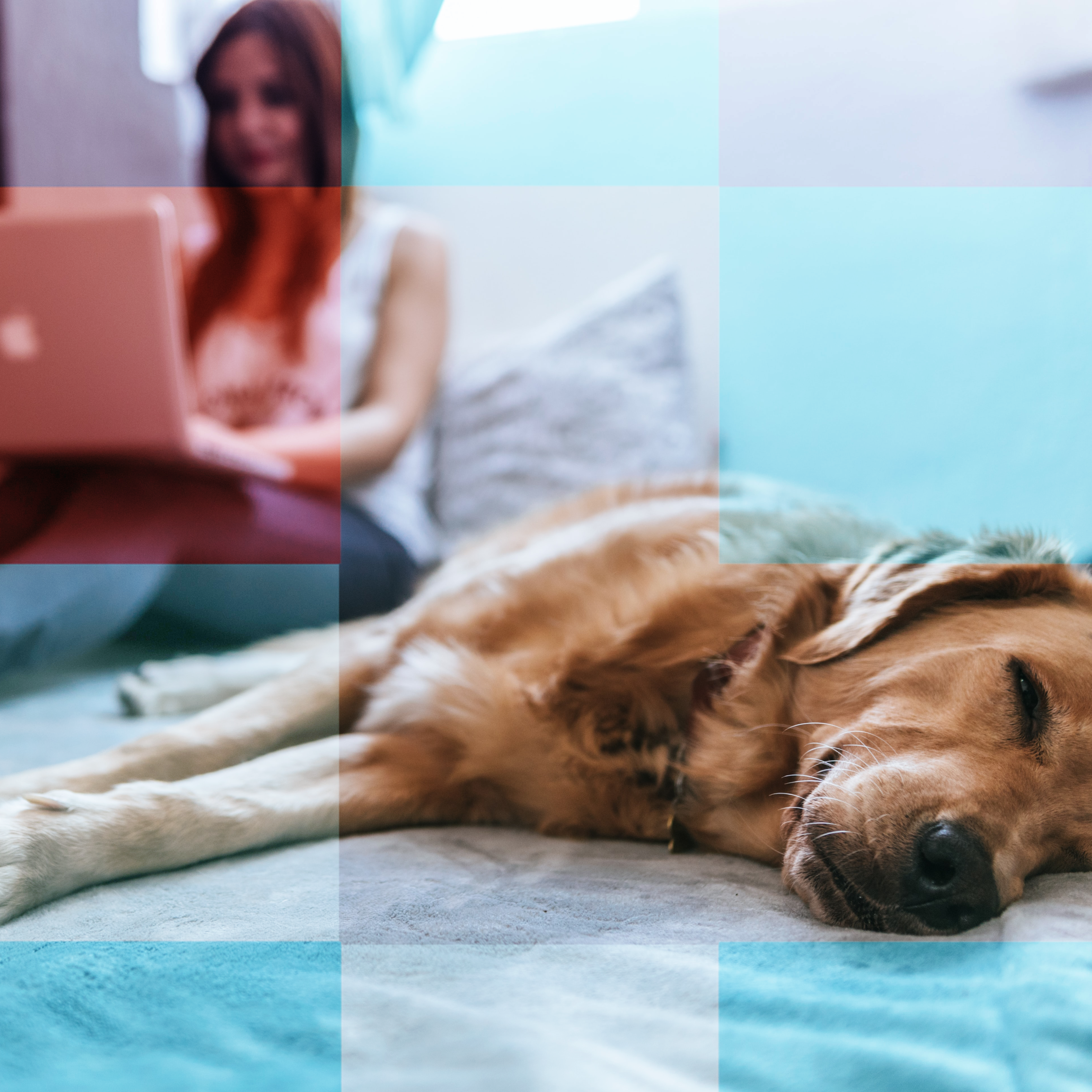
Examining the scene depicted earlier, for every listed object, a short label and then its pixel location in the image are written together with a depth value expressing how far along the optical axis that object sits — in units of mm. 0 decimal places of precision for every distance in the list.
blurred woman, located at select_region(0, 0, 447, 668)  2008
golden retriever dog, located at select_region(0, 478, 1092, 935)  856
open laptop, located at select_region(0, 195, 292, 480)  1562
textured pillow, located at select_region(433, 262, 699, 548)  2500
